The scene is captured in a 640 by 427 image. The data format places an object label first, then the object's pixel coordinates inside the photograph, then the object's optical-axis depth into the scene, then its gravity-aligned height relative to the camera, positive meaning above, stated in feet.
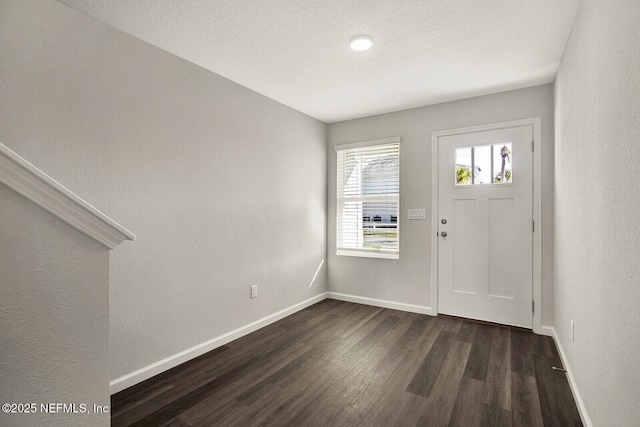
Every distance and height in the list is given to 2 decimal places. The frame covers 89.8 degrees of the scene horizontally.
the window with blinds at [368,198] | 13.17 +0.58
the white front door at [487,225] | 10.62 -0.47
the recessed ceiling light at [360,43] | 7.47 +4.02
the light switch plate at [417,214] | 12.32 -0.09
